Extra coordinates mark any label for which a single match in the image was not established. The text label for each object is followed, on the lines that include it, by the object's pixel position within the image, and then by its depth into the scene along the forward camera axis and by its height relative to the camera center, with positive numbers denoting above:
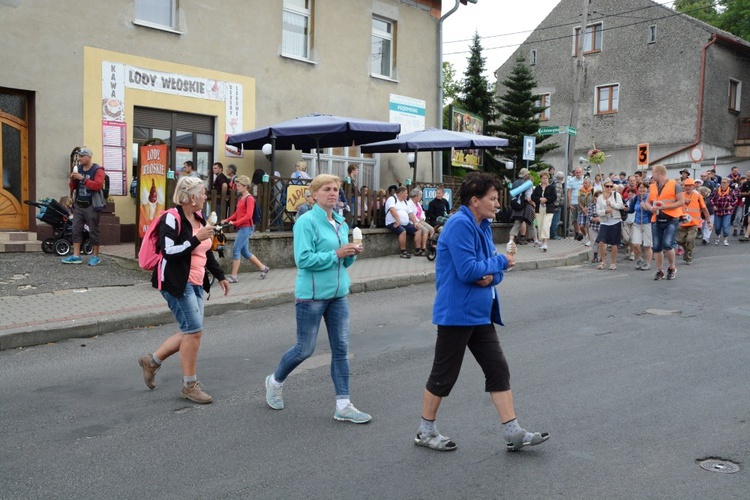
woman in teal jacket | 4.98 -0.58
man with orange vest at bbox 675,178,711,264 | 13.23 -0.15
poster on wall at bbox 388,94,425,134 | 20.59 +2.76
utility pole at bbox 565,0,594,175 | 21.97 +3.89
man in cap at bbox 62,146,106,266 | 11.31 -0.03
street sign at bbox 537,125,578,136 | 18.00 +2.04
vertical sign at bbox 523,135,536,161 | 18.30 +1.55
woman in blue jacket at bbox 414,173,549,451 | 4.34 -0.64
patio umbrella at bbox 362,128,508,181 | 17.56 +1.62
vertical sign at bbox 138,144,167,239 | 11.20 +0.24
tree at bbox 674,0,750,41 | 42.50 +12.31
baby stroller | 12.32 -0.51
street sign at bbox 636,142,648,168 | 21.75 +1.69
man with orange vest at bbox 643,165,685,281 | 11.95 -0.01
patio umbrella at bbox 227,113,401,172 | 14.22 +1.51
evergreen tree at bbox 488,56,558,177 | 30.19 +4.02
